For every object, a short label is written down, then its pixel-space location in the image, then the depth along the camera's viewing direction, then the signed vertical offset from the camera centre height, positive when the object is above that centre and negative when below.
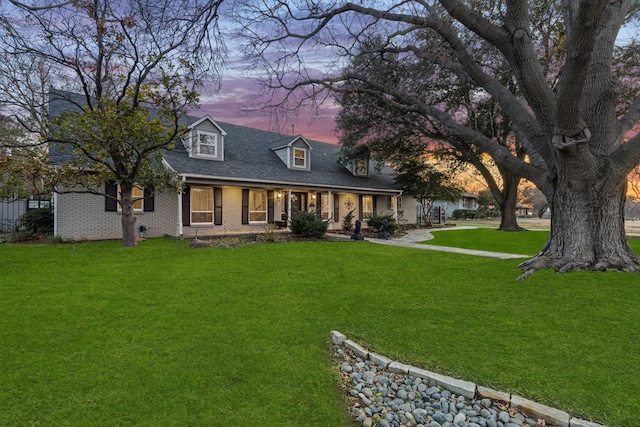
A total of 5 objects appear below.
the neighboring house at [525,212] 68.74 -0.63
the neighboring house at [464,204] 46.01 +0.86
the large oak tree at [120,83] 8.12 +3.68
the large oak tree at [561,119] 6.02 +1.93
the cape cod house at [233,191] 12.14 +1.02
